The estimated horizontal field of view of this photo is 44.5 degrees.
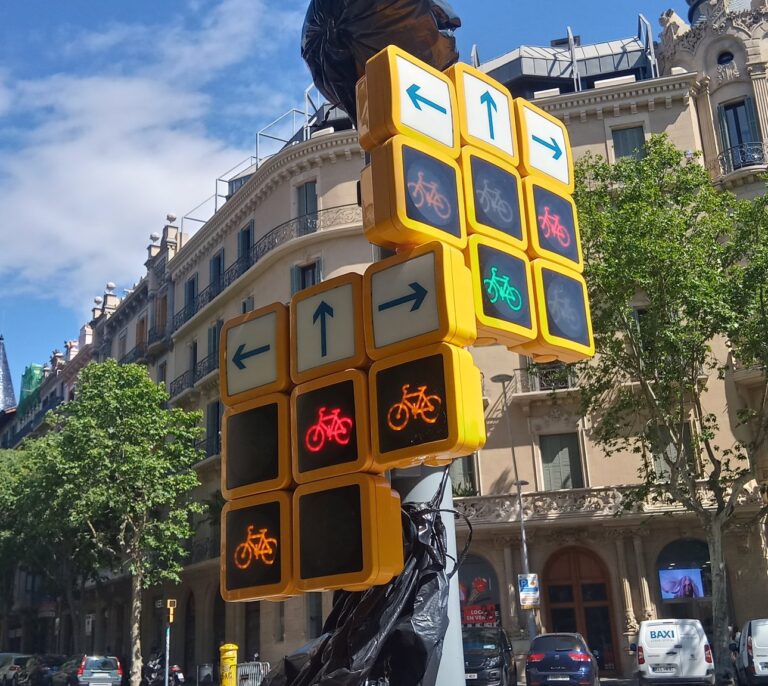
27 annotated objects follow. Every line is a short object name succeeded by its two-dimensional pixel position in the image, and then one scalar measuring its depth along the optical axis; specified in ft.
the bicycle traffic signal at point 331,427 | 10.93
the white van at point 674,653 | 72.64
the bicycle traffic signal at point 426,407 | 10.23
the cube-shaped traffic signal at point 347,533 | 10.52
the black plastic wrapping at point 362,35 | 16.37
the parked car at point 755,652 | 70.49
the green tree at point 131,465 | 114.93
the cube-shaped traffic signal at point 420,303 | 10.76
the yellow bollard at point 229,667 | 49.11
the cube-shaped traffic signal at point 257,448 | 11.82
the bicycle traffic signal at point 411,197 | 11.68
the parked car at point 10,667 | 124.77
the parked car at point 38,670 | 120.37
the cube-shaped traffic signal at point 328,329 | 11.78
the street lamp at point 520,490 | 93.02
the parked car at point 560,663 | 71.77
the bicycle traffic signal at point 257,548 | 11.30
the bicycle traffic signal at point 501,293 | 11.91
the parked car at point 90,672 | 106.73
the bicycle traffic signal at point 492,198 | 12.68
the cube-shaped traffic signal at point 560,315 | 12.83
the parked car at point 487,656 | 72.33
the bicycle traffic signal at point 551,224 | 13.53
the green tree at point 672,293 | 78.02
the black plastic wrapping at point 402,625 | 12.81
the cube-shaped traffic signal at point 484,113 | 13.57
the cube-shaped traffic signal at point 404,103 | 12.48
